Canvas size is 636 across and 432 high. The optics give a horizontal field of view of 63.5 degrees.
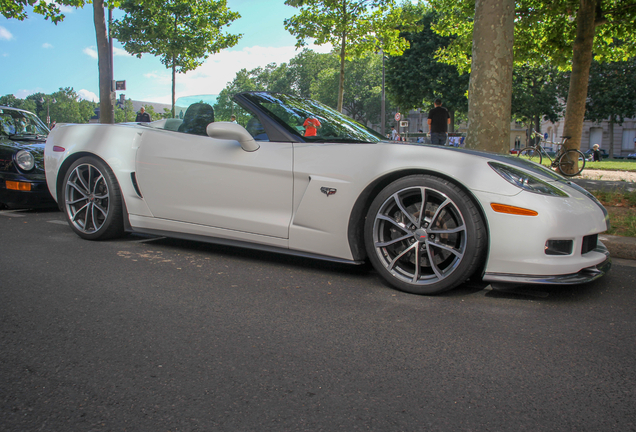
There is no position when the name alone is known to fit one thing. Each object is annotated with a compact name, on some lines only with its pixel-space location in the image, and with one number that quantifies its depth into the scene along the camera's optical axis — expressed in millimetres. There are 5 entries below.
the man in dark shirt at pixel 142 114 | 14006
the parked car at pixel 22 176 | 6336
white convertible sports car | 2834
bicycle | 11781
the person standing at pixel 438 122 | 13055
